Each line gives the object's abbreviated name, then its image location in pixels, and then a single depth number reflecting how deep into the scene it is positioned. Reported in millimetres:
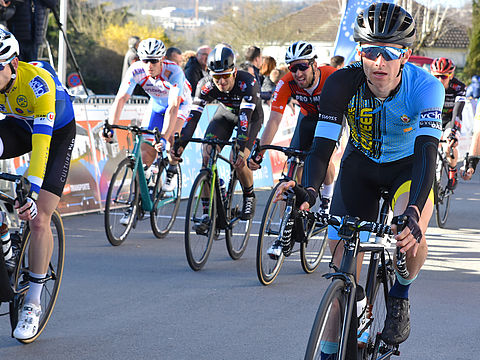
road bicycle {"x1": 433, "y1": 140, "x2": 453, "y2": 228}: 11185
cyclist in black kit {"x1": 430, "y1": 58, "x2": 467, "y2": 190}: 11164
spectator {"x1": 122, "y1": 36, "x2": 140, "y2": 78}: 13867
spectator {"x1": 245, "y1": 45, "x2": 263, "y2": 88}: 13993
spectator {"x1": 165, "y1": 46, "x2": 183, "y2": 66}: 13375
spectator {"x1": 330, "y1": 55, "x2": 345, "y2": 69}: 15112
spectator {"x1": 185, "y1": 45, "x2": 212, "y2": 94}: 13078
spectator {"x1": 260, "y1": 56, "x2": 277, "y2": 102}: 15273
